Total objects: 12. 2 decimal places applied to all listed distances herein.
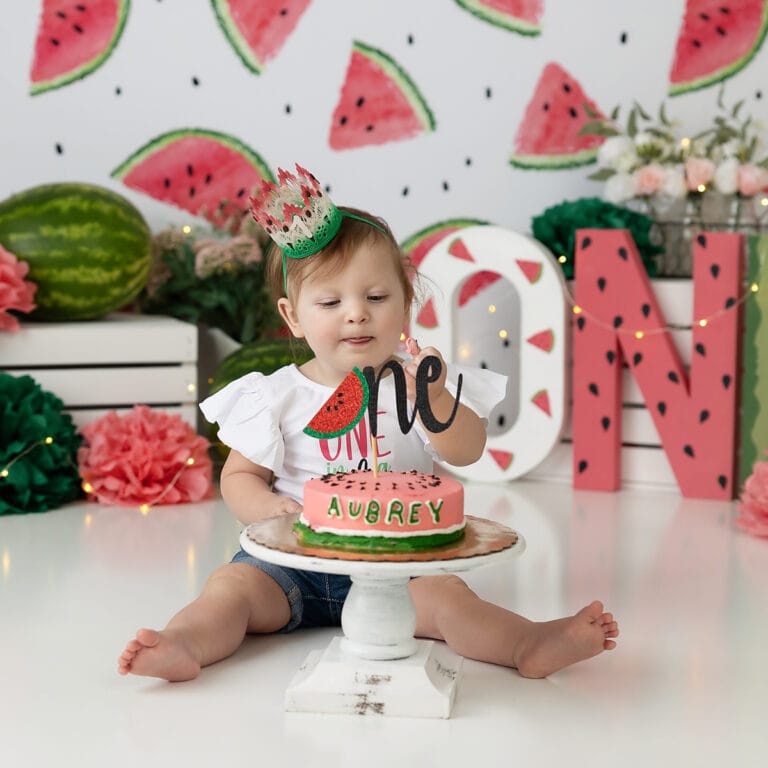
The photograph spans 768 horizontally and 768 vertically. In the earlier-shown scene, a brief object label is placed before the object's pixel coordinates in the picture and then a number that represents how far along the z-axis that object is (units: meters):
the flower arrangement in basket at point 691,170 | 3.35
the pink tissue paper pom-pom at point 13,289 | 3.24
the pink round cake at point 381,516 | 1.72
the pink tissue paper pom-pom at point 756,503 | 2.91
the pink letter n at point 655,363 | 3.31
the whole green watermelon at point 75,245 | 3.35
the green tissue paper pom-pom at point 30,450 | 3.13
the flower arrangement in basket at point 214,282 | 3.72
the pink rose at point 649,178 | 3.39
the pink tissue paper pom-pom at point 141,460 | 3.23
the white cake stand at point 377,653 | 1.76
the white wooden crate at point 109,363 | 3.34
